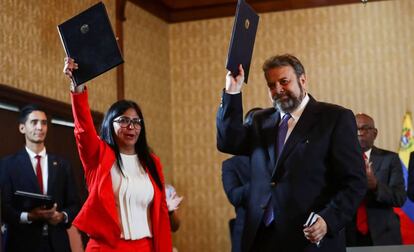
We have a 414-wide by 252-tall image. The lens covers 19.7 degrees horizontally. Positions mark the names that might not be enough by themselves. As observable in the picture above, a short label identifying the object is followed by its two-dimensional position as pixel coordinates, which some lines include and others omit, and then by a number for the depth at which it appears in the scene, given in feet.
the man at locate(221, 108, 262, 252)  22.67
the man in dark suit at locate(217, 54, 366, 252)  14.11
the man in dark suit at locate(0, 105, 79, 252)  23.88
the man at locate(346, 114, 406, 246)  23.24
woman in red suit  16.84
